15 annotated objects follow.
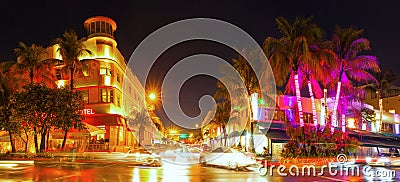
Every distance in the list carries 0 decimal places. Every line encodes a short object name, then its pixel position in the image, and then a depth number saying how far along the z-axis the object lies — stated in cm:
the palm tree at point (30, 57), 3900
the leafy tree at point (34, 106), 3244
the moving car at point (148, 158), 2669
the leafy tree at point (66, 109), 3356
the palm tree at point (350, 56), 3177
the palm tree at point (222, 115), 6260
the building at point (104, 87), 5312
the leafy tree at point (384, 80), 5400
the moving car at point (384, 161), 2909
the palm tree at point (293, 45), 3090
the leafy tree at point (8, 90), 3384
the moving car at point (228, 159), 2283
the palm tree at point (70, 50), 3981
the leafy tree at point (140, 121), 5978
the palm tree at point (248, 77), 3781
